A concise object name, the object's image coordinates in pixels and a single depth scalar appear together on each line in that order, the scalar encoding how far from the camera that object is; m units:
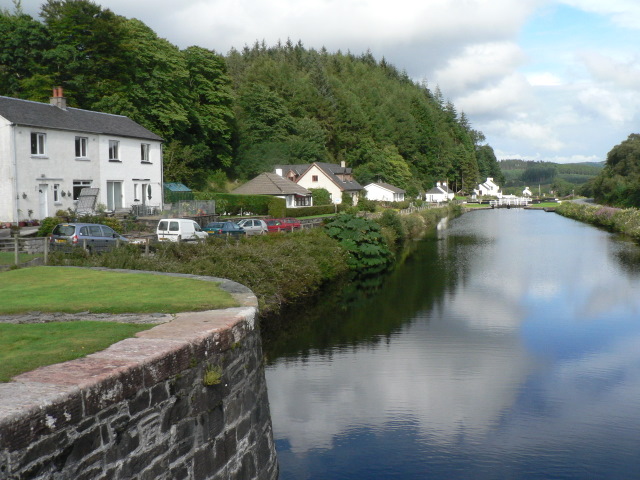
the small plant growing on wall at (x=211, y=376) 7.61
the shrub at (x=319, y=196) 73.44
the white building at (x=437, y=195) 122.44
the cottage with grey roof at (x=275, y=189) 63.31
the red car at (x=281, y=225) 39.78
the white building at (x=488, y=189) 173.25
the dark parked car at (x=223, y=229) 36.50
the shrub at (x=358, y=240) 37.69
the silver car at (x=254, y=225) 38.47
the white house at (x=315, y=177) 79.44
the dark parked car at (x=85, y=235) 26.02
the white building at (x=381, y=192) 94.25
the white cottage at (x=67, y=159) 35.06
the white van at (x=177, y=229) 32.22
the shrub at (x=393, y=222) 48.53
